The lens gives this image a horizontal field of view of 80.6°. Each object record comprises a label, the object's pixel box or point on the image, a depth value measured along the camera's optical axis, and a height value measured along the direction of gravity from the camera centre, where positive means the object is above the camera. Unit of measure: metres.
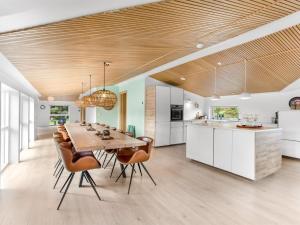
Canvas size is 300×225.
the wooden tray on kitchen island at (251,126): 3.77 -0.29
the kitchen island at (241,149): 3.35 -0.77
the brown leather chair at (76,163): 2.58 -0.75
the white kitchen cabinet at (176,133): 6.76 -0.80
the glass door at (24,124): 5.99 -0.41
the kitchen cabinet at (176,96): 6.72 +0.65
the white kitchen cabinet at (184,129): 7.08 -0.66
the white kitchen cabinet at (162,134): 6.39 -0.78
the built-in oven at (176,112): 6.73 +0.01
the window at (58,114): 13.81 -0.11
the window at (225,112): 7.38 +0.03
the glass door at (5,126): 4.07 -0.32
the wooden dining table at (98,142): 2.56 -0.48
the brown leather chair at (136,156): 3.00 -0.79
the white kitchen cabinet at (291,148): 4.94 -1.02
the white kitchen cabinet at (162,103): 6.34 +0.33
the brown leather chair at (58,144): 3.20 -0.80
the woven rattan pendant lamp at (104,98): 4.34 +0.37
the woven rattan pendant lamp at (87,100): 4.57 +0.36
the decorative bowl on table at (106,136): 3.18 -0.44
